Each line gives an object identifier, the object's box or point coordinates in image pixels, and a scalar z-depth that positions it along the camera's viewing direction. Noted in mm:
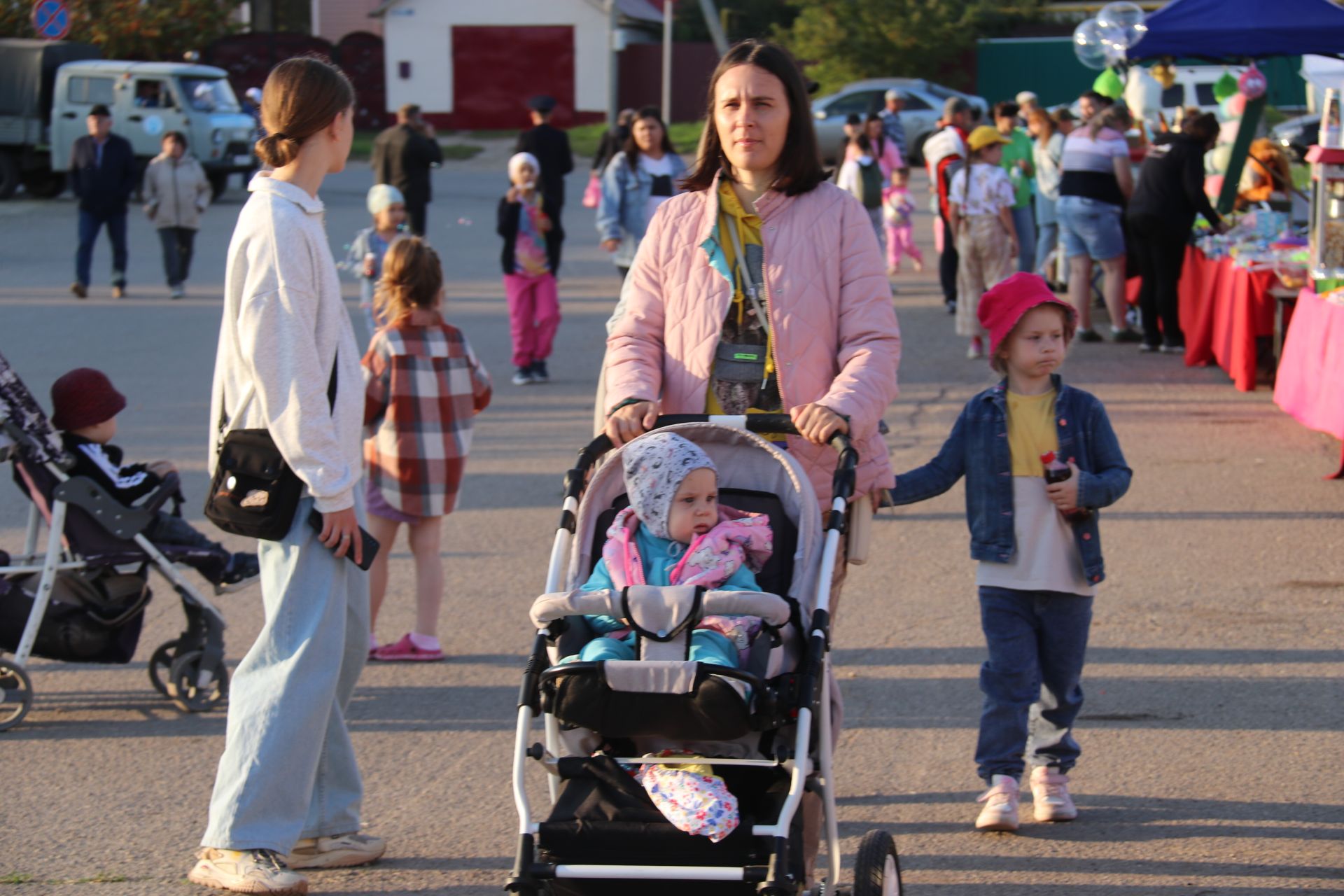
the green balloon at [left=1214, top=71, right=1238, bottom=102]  18016
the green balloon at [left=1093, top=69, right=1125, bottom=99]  19781
